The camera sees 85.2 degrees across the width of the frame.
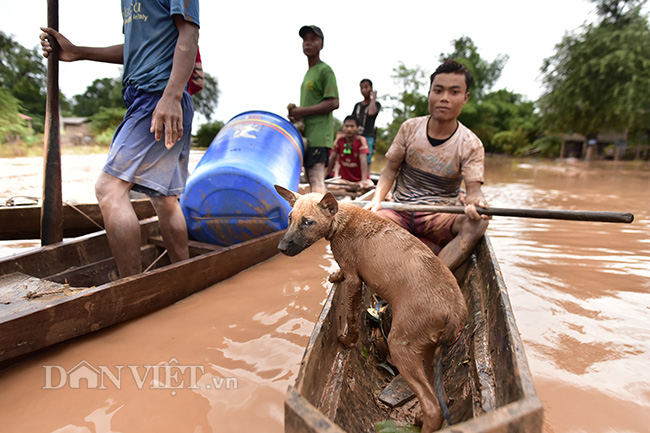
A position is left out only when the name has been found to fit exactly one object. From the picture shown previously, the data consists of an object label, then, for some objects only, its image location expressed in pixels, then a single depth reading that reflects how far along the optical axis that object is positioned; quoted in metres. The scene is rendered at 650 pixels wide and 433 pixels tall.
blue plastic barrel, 3.42
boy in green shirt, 4.39
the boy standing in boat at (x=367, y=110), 8.62
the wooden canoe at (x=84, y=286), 1.81
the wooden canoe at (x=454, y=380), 0.94
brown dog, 1.39
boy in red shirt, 7.07
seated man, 2.67
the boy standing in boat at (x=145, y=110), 2.42
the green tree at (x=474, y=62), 42.13
